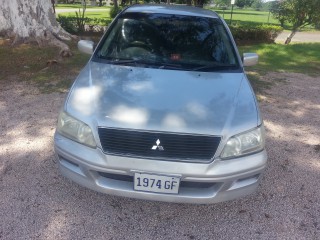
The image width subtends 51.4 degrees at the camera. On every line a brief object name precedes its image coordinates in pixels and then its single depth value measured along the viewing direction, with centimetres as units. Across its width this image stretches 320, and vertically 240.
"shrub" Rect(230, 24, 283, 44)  1362
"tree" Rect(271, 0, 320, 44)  1302
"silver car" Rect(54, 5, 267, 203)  242
